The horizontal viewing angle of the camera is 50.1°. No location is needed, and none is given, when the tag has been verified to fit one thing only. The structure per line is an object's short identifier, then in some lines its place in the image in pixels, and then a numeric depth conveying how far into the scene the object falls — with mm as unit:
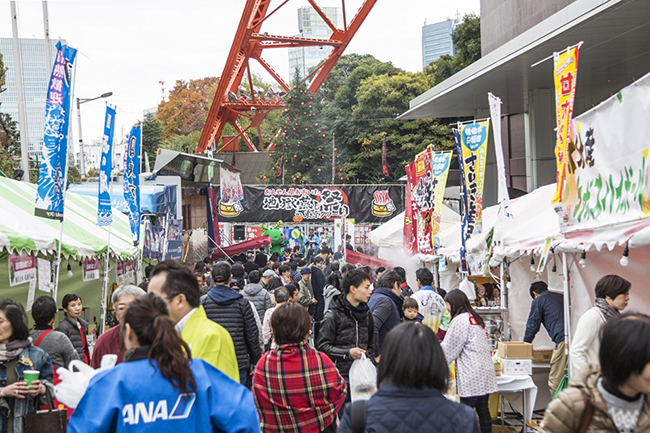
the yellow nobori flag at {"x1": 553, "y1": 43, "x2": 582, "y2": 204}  6598
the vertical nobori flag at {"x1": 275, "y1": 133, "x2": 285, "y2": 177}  34450
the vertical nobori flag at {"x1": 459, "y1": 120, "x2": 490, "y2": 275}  9516
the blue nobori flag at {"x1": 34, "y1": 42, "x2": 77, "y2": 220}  7176
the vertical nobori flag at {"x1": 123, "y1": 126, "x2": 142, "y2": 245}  11523
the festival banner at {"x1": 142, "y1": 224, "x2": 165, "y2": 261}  13452
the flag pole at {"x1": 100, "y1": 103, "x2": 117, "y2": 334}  9312
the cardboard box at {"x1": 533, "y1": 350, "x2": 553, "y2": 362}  8664
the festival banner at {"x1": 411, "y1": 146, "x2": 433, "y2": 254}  11805
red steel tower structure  30859
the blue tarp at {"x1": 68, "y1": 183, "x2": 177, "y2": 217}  15781
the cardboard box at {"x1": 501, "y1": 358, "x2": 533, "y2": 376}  7355
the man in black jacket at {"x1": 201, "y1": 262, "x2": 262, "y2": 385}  6359
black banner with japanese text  28453
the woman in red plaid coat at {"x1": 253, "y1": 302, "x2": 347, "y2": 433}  4152
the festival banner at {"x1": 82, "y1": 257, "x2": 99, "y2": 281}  9828
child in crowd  7297
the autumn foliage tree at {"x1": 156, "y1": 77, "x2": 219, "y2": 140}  62344
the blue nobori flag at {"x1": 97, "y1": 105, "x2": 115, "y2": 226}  9422
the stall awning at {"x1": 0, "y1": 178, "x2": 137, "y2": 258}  7128
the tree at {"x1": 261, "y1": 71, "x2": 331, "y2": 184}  35125
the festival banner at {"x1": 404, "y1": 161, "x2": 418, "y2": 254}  12945
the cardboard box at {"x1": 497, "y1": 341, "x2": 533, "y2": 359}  7363
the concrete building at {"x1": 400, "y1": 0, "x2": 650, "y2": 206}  11070
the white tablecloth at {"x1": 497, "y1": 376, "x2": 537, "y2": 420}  7215
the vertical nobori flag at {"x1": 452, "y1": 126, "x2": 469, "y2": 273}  9711
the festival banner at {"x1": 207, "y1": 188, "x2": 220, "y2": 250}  25625
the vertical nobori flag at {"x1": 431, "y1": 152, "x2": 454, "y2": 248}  11445
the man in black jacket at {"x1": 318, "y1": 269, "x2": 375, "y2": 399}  5391
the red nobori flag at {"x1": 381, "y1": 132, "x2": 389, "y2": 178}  35469
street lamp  25109
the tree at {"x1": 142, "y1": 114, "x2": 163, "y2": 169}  47719
